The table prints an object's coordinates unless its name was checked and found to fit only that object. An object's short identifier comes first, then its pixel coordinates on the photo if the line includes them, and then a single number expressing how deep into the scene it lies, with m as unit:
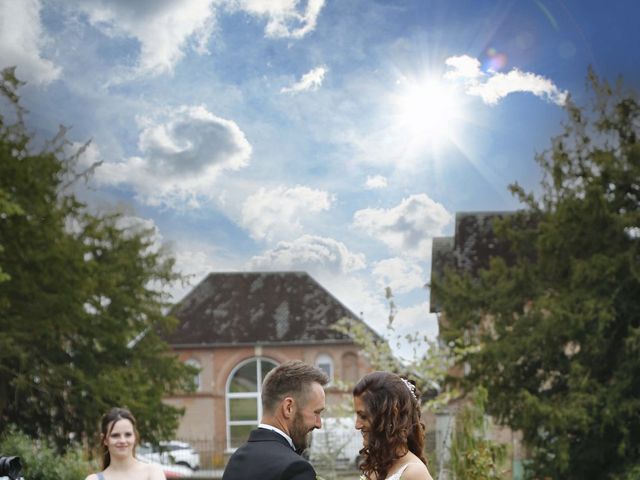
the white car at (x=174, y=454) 35.66
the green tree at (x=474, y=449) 11.45
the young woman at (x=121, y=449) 7.04
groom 4.08
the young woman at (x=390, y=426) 4.19
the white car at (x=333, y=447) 15.07
